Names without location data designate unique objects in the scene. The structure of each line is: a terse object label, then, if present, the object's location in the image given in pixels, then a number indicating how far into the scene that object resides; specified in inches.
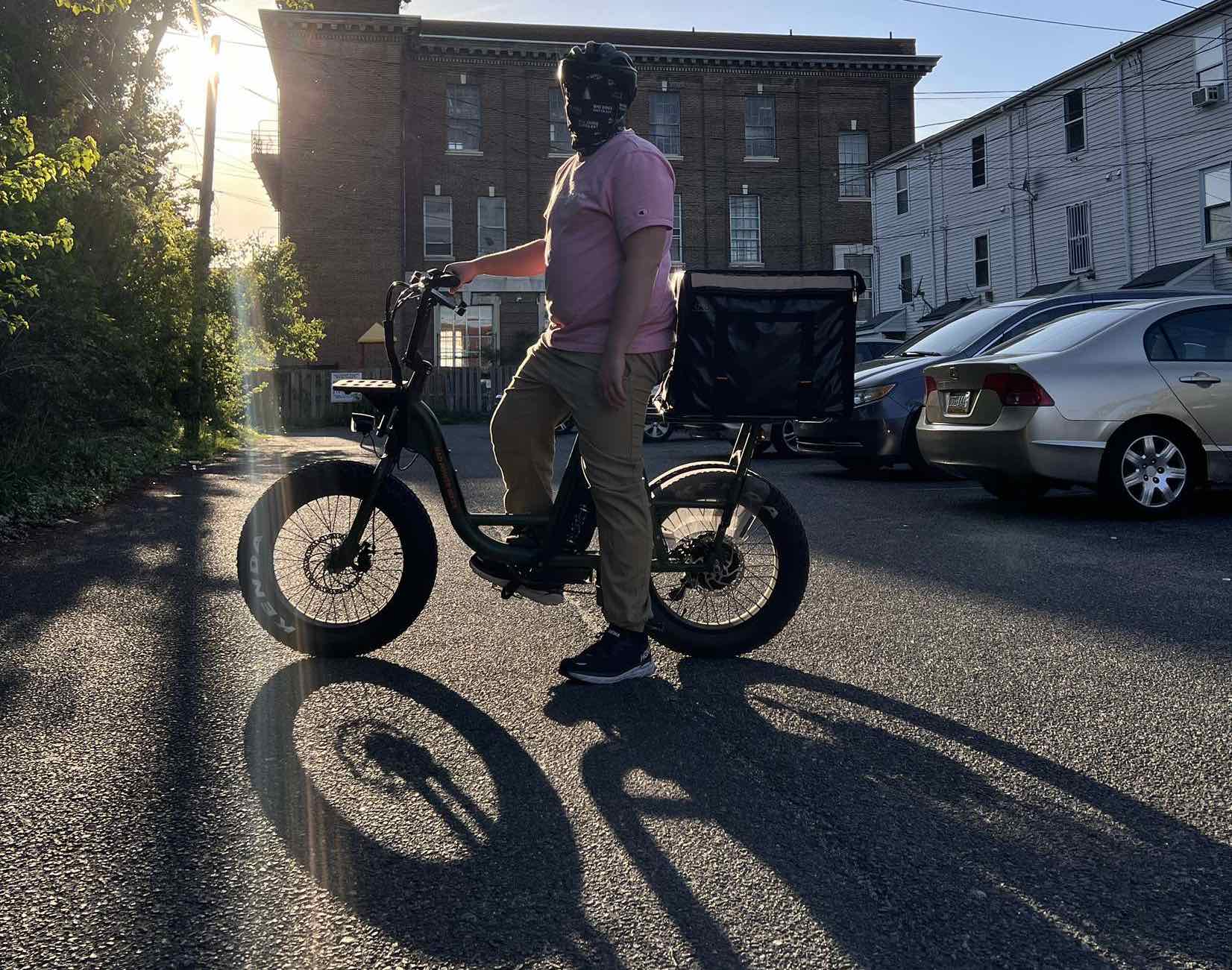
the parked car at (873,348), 644.1
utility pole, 658.2
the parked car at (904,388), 435.5
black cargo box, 155.3
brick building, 1601.9
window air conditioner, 1015.0
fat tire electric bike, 169.2
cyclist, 148.3
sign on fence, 1261.1
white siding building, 1038.4
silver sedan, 318.3
